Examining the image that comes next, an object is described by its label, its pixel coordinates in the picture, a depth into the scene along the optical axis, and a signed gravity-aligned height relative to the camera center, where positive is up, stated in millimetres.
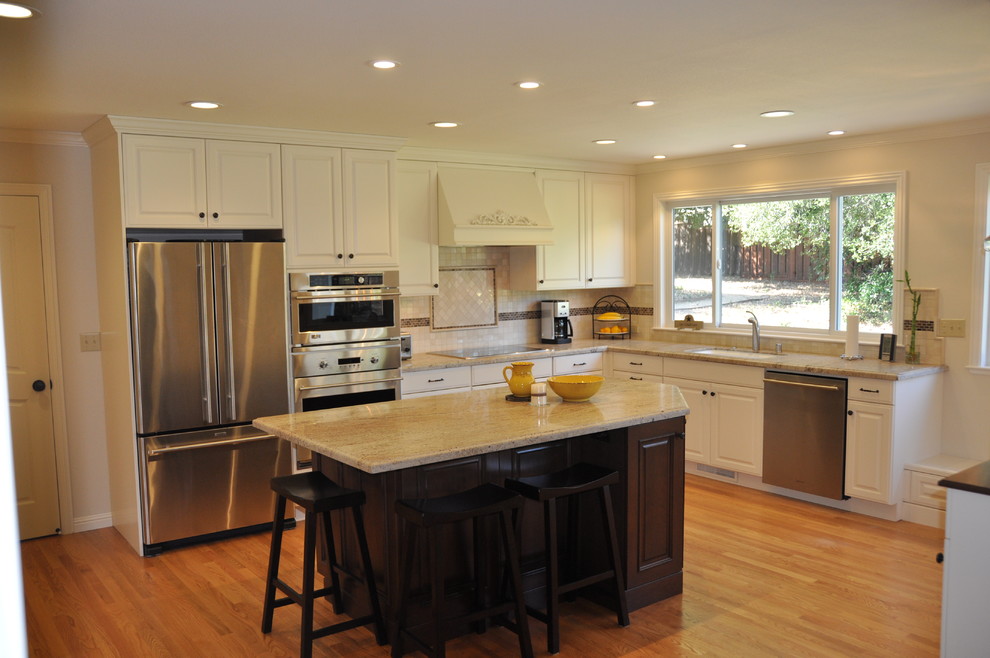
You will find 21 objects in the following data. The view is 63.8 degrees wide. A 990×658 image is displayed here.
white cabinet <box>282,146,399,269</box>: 4785 +457
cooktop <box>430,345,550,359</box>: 5789 -539
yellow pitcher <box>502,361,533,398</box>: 3869 -487
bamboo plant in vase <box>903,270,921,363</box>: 4992 -370
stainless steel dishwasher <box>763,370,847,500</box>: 4918 -995
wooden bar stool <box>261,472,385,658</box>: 3047 -1058
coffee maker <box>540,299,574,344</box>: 6488 -349
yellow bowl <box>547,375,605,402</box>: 3756 -517
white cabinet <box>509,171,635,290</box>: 6277 +332
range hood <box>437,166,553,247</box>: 5551 +512
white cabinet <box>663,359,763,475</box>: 5391 -948
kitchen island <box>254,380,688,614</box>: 3152 -774
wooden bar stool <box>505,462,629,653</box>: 3174 -958
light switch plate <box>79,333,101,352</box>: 4777 -350
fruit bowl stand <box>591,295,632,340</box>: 6828 -341
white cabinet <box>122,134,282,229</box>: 4262 +558
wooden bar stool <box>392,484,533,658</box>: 2869 -996
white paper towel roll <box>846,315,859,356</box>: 5199 -395
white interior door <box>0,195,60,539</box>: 4555 -472
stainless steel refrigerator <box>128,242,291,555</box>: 4352 -552
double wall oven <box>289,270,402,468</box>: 4812 -357
